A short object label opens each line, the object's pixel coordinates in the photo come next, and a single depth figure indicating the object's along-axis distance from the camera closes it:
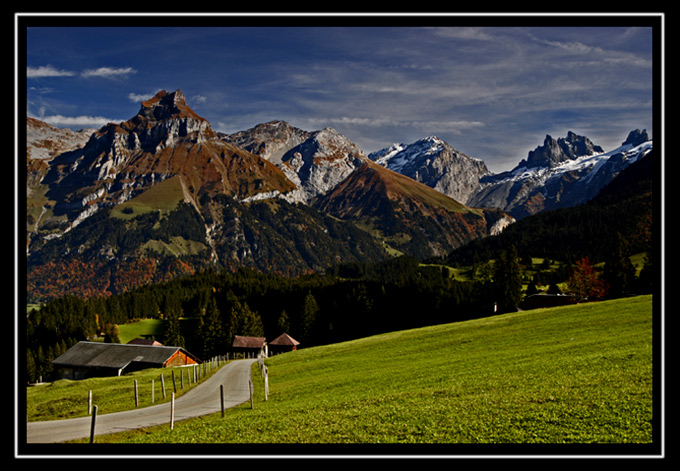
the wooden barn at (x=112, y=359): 107.44
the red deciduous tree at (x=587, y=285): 137.14
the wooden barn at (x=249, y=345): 154.00
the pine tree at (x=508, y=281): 131.25
